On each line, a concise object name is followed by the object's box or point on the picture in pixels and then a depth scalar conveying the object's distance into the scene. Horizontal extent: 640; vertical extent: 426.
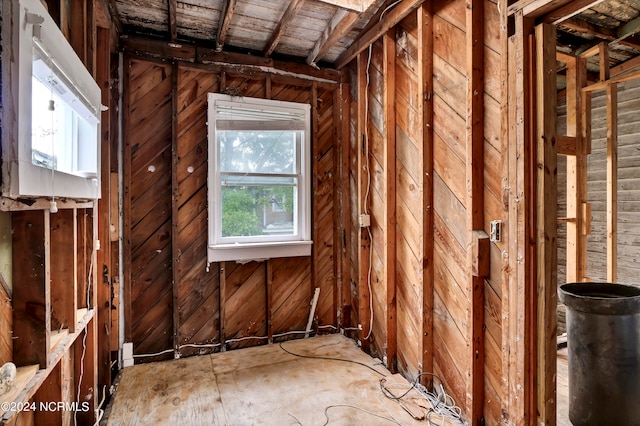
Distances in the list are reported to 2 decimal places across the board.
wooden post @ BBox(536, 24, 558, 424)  1.55
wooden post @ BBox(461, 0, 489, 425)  1.84
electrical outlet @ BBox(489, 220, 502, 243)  1.73
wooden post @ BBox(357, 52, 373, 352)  2.96
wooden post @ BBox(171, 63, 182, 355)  2.78
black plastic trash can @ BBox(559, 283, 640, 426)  1.80
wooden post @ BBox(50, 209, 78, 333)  1.50
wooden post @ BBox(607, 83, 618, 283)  3.14
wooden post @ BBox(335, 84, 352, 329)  3.32
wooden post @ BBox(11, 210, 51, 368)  1.18
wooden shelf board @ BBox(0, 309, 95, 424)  0.98
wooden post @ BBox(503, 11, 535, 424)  1.58
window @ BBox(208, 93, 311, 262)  2.91
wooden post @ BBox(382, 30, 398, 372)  2.57
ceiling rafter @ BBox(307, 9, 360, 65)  2.45
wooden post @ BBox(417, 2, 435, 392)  2.19
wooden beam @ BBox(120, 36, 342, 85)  2.68
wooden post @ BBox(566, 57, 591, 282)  2.82
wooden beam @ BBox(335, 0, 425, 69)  2.24
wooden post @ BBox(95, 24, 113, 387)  2.17
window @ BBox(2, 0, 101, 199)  0.99
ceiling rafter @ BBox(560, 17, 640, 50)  2.68
